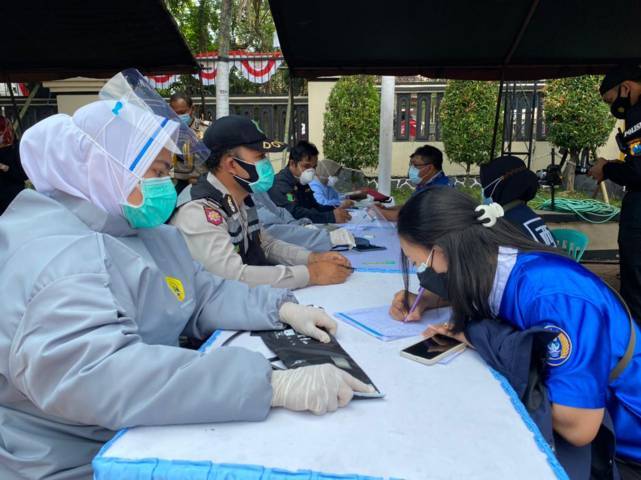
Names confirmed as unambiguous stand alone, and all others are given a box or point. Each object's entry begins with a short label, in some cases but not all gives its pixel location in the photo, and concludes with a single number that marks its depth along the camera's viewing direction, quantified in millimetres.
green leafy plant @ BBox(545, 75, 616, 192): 7902
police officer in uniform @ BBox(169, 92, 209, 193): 4082
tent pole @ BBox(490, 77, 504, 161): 4454
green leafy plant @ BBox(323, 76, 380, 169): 9258
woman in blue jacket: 1188
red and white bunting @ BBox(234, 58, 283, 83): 10117
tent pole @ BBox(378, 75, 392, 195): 6277
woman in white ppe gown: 979
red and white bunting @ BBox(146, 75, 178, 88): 9220
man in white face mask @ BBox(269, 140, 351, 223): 4508
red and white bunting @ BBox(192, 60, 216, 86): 9394
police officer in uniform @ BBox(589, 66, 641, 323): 3346
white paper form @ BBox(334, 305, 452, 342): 1555
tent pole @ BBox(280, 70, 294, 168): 4791
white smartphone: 1356
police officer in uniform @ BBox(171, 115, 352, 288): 2033
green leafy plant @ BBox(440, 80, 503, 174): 9023
